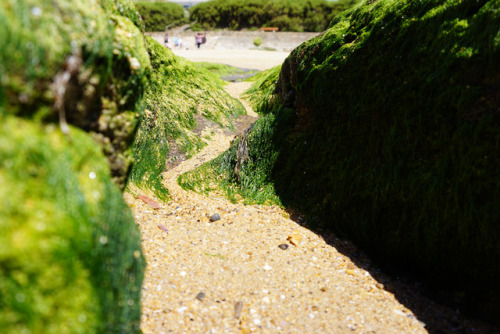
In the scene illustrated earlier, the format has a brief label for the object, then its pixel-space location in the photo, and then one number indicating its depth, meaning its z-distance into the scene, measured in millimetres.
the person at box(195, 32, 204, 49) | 35525
